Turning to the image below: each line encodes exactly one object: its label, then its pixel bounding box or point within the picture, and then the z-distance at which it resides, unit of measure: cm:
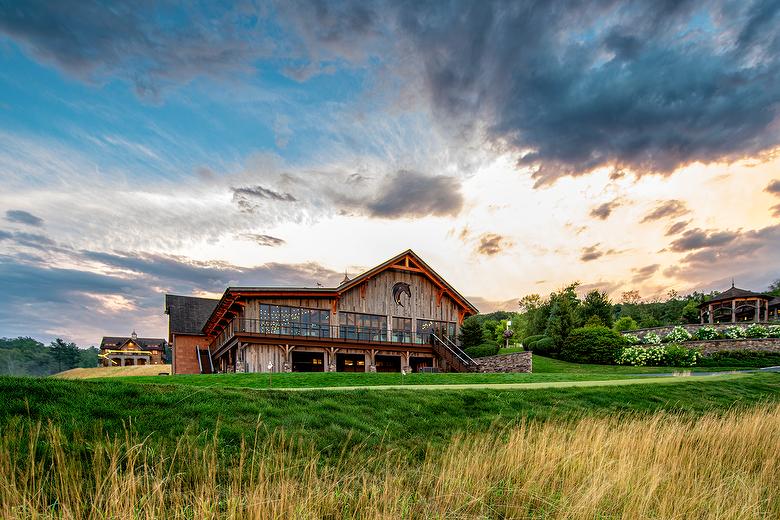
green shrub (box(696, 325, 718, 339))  3166
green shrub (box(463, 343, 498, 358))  2880
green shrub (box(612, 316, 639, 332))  4469
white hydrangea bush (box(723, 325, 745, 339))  3103
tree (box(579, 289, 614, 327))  4003
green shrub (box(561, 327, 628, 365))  3130
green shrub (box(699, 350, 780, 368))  2759
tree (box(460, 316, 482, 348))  3045
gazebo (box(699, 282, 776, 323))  4669
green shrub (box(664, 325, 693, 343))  3192
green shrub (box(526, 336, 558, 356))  3484
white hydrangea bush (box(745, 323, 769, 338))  3045
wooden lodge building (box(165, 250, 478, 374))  2425
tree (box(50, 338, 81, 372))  8262
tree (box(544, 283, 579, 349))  3475
